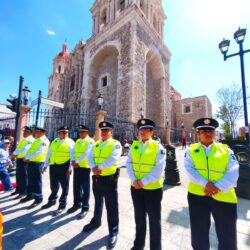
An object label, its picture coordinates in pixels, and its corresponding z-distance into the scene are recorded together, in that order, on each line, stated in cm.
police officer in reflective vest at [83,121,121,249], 270
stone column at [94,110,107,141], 1041
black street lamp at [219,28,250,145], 596
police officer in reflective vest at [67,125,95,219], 354
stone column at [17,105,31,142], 876
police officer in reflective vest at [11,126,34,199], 454
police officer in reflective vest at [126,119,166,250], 221
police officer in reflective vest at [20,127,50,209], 409
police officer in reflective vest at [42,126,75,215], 379
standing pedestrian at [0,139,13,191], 491
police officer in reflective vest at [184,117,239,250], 179
